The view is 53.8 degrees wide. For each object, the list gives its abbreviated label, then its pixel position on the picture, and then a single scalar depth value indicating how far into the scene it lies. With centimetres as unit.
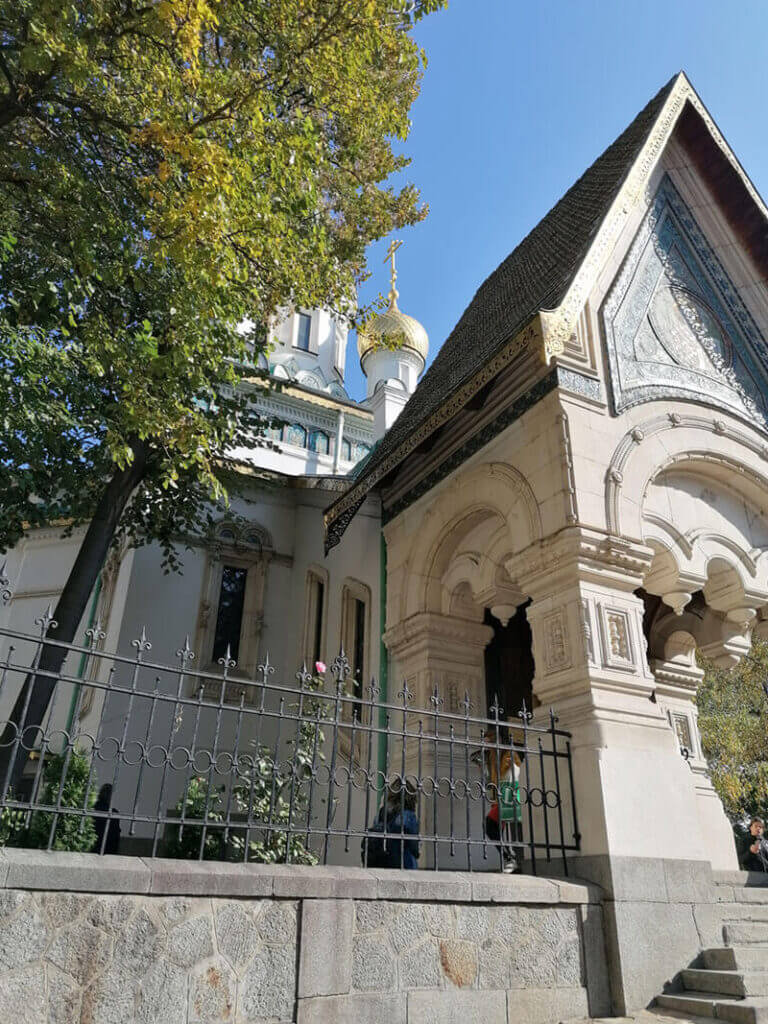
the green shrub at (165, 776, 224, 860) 702
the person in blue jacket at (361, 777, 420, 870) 578
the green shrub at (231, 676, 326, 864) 584
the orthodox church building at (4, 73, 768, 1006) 590
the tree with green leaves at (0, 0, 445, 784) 598
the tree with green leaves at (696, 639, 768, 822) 1569
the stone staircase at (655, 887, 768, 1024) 448
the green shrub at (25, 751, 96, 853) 616
